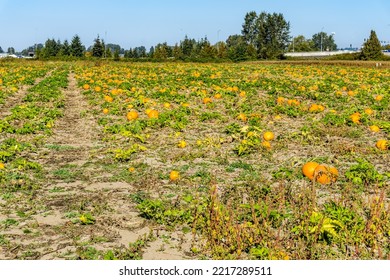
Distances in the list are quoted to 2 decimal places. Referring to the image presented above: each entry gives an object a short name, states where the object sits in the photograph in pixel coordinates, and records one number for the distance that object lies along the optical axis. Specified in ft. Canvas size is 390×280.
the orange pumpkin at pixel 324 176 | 22.43
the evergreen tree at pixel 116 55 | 242.00
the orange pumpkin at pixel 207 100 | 50.42
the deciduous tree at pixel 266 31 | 369.91
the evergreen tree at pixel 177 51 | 303.91
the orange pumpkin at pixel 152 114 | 40.20
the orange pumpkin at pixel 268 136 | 31.81
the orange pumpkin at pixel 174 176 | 23.79
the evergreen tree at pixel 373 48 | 228.63
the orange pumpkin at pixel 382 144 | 28.71
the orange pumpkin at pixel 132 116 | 40.81
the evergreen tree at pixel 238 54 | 252.95
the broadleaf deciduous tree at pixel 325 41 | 608.60
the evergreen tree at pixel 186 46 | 336.29
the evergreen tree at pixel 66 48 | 327.26
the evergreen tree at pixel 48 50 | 295.40
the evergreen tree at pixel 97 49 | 305.12
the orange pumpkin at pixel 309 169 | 23.54
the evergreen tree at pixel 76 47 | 317.42
